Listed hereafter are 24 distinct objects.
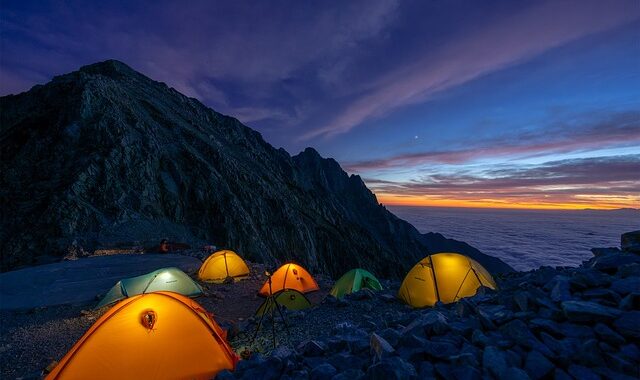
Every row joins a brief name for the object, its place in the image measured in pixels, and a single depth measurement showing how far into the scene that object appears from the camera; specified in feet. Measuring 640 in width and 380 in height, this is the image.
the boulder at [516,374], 10.71
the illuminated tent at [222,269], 56.70
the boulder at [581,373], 10.61
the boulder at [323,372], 13.24
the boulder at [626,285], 13.89
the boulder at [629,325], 11.60
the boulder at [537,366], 11.14
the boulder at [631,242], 19.10
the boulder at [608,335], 11.60
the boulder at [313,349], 16.33
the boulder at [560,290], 15.25
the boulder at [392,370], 11.33
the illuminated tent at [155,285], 40.45
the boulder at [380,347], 13.26
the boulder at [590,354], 11.23
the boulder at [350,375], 12.40
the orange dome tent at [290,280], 50.88
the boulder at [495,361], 11.26
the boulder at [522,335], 12.21
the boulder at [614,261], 17.47
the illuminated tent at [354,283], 44.27
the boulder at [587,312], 12.67
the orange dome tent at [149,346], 18.84
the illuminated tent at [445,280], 35.37
